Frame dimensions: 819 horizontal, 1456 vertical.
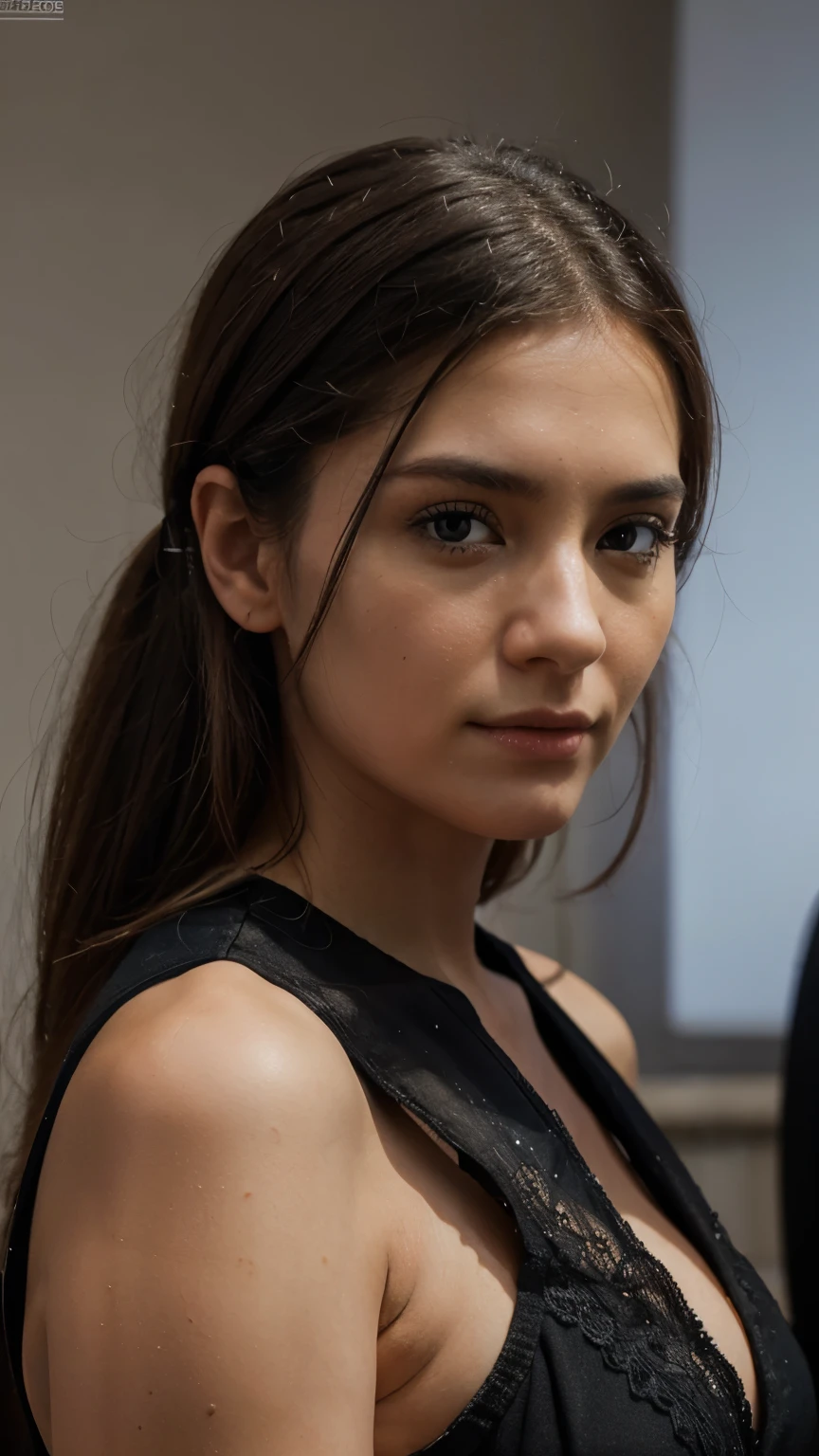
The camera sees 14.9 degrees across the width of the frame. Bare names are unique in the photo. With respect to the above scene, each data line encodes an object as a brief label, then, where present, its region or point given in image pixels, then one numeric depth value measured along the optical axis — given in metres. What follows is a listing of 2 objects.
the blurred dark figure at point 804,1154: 1.32
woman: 0.95
